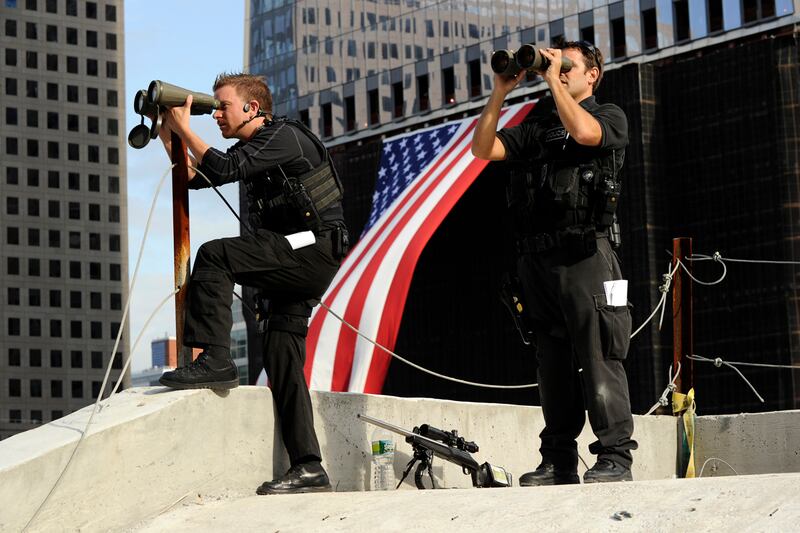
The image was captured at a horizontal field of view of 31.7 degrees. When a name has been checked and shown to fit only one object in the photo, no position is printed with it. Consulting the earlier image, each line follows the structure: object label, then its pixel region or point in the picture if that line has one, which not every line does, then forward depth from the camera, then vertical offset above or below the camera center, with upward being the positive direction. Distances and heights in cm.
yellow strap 852 -46
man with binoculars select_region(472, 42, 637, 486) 582 +37
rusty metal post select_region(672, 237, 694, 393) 896 +17
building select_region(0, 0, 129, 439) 9794 +1073
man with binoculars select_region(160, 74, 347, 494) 573 +40
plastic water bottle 666 -56
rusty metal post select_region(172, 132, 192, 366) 607 +62
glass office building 3250 +763
